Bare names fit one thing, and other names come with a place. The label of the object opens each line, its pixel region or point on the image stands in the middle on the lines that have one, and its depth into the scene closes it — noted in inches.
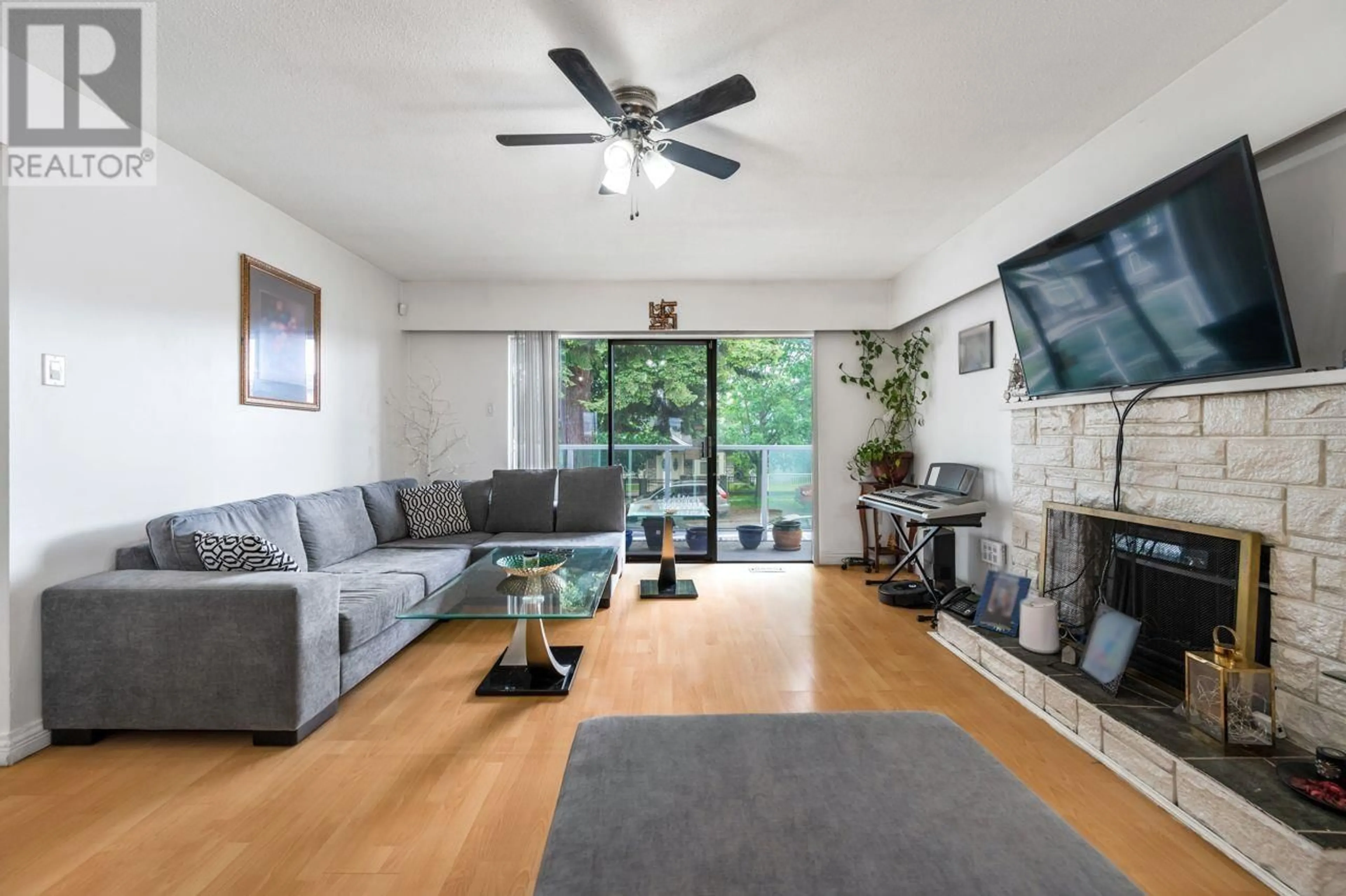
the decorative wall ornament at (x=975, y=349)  147.8
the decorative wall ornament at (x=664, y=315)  198.5
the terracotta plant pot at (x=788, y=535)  223.1
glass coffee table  86.3
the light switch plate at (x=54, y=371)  83.6
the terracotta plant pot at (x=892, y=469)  187.9
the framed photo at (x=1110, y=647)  84.7
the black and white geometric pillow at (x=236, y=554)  92.7
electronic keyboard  135.7
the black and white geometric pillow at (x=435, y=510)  164.4
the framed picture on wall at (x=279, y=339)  124.0
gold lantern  69.4
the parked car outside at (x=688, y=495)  208.8
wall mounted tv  70.0
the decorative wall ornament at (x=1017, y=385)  130.7
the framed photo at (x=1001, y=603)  111.8
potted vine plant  188.4
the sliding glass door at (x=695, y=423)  209.2
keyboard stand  136.9
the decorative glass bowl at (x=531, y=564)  105.0
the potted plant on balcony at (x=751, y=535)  220.4
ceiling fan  73.1
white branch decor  199.9
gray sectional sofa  82.6
